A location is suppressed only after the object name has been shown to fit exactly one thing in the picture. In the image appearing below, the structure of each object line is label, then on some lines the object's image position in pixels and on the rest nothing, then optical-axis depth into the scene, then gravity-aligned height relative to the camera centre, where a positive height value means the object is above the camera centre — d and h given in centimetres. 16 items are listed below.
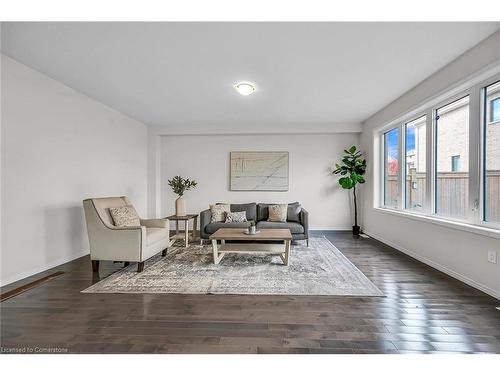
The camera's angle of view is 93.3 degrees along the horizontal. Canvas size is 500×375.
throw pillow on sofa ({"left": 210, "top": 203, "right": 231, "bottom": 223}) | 493 -55
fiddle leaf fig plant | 534 +36
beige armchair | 311 -72
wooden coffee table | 343 -94
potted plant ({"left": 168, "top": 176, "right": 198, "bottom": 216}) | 469 -11
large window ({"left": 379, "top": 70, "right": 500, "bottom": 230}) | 260 +40
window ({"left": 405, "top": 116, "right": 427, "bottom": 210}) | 379 +39
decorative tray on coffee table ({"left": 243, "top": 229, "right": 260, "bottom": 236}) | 359 -72
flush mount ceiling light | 339 +143
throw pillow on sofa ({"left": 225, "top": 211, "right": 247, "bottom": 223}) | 487 -65
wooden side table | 451 -87
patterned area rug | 261 -115
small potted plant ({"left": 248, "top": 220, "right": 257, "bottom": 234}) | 364 -68
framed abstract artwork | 586 +40
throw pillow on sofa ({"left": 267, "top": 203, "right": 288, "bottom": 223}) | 493 -57
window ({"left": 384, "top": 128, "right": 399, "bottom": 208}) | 457 +38
